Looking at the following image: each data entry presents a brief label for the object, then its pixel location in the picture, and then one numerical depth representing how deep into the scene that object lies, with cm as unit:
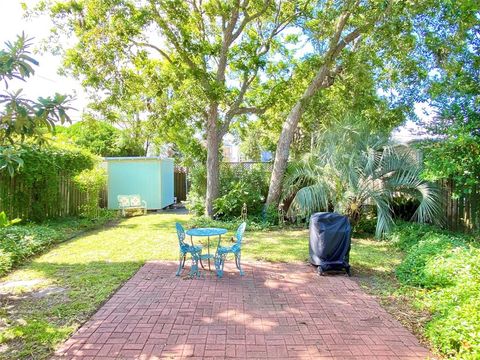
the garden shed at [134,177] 1564
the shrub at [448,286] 328
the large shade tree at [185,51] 1035
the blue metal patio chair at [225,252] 598
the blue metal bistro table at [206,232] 607
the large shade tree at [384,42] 854
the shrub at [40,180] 966
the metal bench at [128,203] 1420
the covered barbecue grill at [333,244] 612
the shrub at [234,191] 1177
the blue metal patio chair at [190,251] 594
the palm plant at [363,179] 868
